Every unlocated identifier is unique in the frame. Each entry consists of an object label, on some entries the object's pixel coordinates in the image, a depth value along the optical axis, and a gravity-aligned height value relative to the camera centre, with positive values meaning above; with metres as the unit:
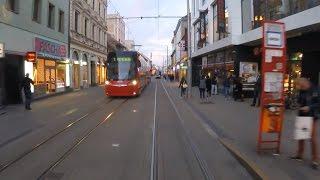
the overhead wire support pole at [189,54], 17.59 +1.99
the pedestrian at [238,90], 14.89 -0.43
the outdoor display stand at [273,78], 5.50 +0.10
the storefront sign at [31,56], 14.56 +1.47
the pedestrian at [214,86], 18.68 -0.25
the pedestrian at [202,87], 15.70 -0.27
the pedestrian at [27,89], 11.87 -0.32
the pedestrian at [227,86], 16.71 -0.23
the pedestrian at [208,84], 16.50 -0.10
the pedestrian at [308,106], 4.89 -0.44
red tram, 16.85 +0.55
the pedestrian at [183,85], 17.75 -0.18
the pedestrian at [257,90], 12.44 -0.36
